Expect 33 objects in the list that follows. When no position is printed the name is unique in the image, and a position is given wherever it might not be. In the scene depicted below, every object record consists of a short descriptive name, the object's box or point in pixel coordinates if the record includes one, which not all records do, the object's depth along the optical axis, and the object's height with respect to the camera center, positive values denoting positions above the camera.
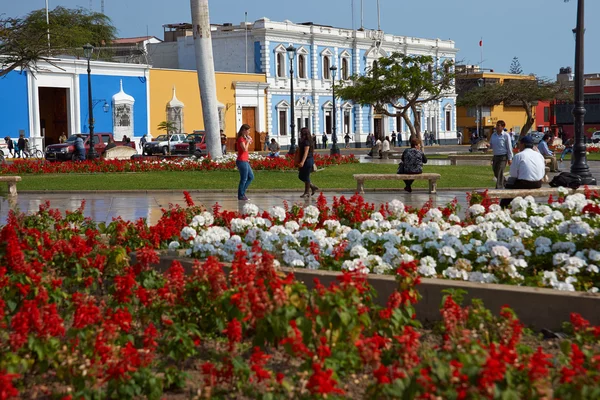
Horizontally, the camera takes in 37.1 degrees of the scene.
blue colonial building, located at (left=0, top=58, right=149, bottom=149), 43.88 +1.91
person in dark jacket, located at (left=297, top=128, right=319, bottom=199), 17.98 -0.47
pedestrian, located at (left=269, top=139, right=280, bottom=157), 36.40 -0.58
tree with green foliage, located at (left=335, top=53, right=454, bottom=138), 46.38 +2.57
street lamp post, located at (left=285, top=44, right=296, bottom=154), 43.12 -0.35
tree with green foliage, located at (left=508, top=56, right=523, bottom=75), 94.06 +6.29
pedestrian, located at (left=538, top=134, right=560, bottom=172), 25.23 -0.75
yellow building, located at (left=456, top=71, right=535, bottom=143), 83.44 +1.62
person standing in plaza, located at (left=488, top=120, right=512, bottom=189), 19.34 -0.42
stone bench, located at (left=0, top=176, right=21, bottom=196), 18.81 -0.95
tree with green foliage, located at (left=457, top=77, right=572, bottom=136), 50.41 +2.18
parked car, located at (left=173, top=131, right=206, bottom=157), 45.40 -0.50
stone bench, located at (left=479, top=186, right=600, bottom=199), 12.13 -0.88
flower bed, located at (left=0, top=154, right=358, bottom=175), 26.94 -0.91
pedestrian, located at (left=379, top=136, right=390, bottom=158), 42.82 -0.65
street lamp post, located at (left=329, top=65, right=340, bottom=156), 44.08 -0.84
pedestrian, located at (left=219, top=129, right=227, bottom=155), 37.59 -0.31
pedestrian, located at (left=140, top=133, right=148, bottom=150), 49.24 -0.29
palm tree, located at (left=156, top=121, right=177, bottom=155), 49.34 +0.47
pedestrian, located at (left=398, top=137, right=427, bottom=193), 18.85 -0.63
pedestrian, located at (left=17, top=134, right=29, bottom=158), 42.16 -0.46
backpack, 15.65 -0.89
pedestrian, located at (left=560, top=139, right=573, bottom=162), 40.38 -0.72
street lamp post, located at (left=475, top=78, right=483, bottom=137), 75.24 +4.13
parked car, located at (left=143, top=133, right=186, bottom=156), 46.43 -0.60
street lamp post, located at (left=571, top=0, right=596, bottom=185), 20.34 +0.49
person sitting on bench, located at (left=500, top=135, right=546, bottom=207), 13.35 -0.56
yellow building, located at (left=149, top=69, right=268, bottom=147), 53.00 +2.18
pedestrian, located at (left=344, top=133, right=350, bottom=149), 67.25 -0.38
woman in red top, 17.30 -0.53
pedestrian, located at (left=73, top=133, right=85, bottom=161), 36.12 -0.51
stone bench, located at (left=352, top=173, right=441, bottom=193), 18.75 -0.93
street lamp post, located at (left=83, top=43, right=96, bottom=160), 33.38 +0.33
